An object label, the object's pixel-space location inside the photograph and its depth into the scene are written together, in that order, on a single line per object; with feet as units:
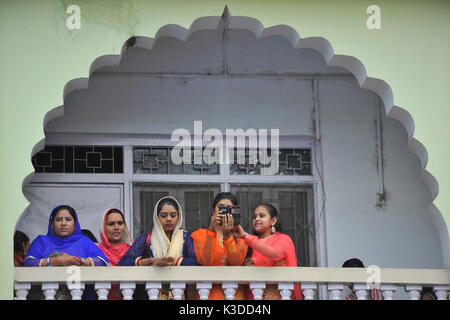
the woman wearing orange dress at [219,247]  25.43
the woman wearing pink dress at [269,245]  24.84
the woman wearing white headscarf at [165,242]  25.54
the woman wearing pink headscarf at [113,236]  27.40
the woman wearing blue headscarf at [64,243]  25.90
